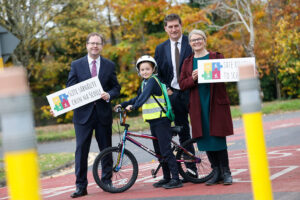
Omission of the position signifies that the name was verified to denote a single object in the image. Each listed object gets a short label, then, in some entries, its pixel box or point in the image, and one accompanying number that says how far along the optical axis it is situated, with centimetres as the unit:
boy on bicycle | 1093
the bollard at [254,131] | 487
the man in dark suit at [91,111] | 1150
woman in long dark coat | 1064
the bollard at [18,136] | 364
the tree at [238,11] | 4047
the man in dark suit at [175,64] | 1166
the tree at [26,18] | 4158
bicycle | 1107
